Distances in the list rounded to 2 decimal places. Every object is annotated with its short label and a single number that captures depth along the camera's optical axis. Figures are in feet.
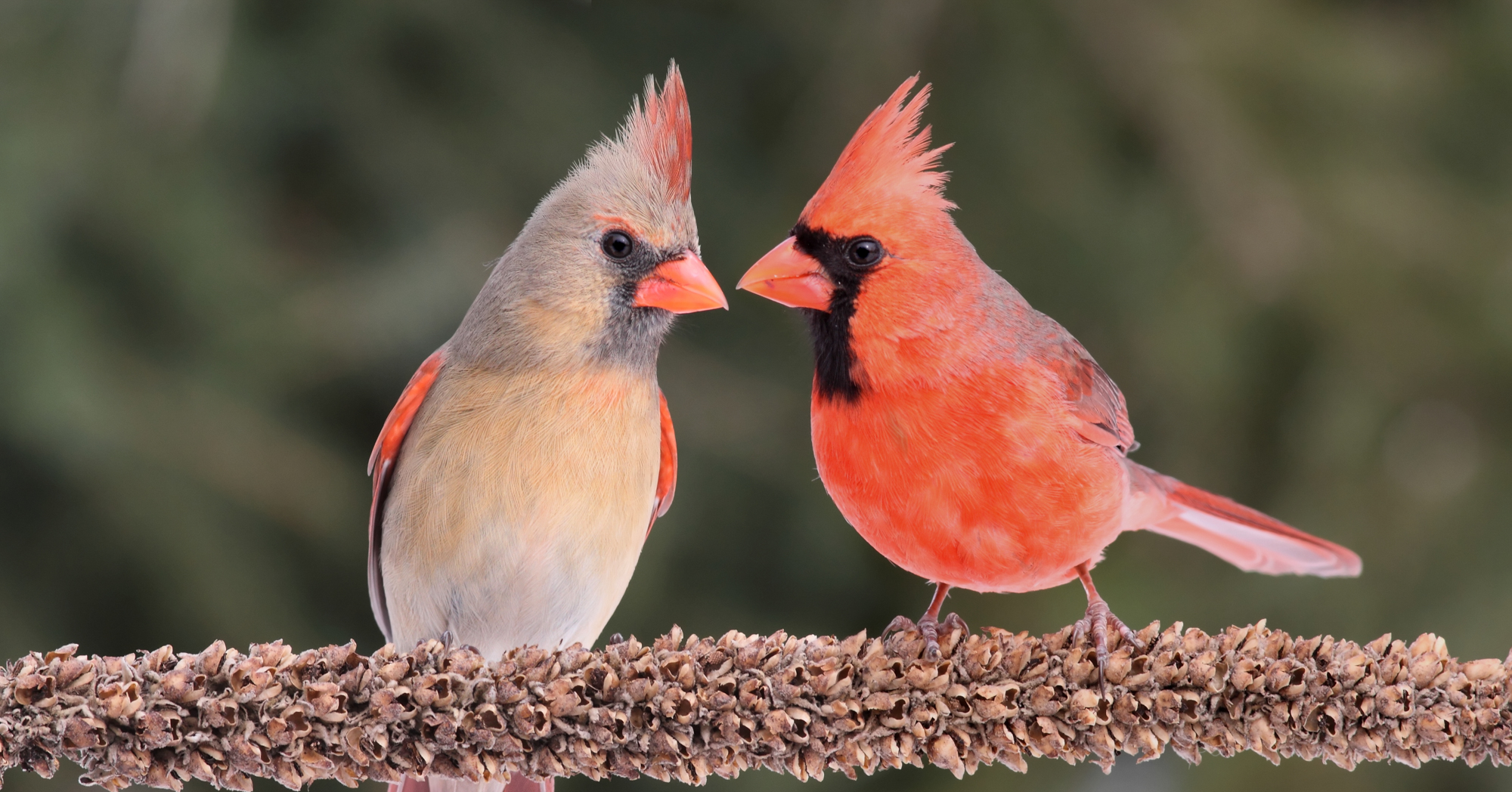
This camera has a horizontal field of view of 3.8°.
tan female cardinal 15.03
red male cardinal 14.98
